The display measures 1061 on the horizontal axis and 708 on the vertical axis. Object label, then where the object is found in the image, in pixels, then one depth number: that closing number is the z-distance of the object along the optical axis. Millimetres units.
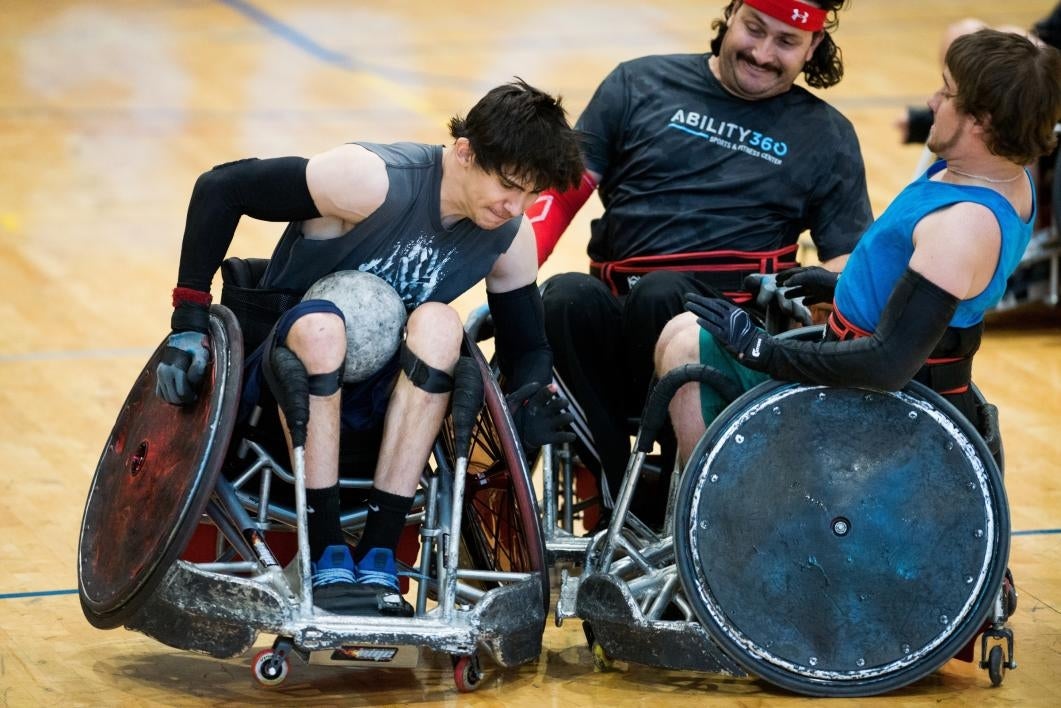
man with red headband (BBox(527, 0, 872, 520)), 8711
